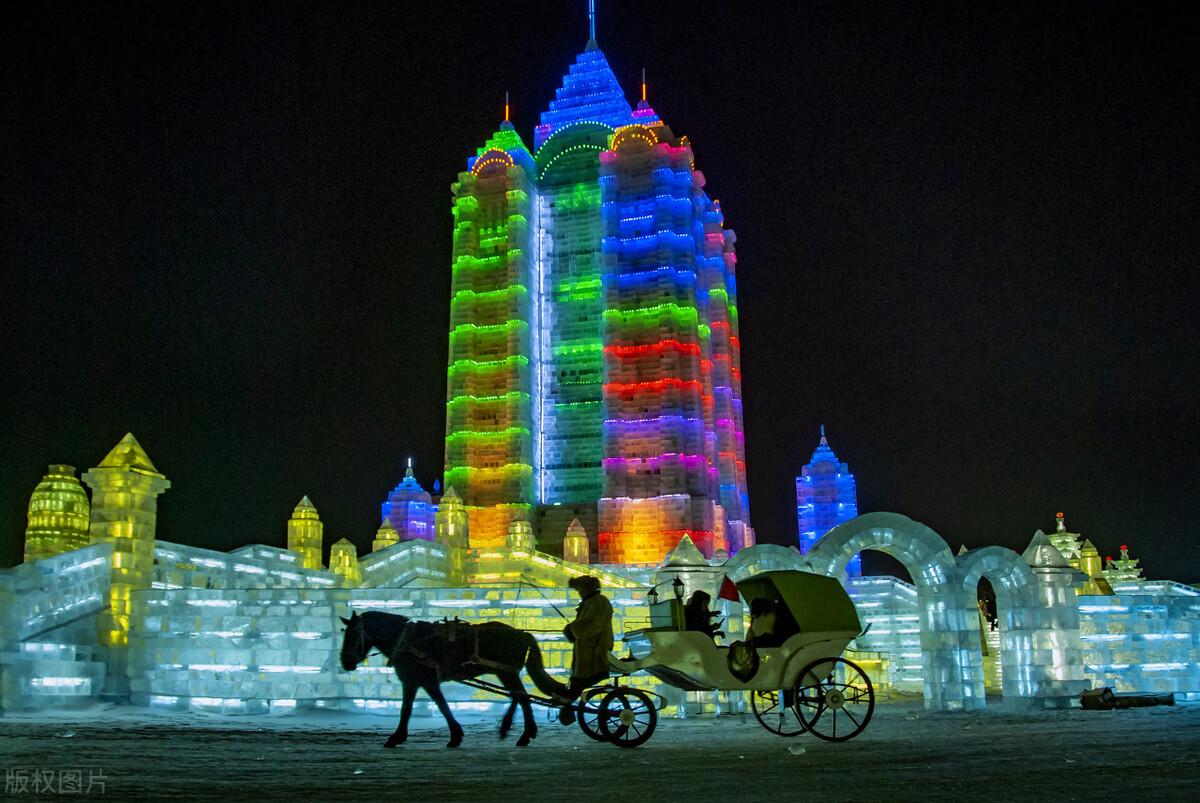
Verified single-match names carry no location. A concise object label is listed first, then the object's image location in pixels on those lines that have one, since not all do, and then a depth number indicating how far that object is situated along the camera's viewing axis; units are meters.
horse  10.78
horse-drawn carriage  10.60
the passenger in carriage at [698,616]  11.02
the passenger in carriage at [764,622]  10.95
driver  10.59
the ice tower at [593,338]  51.88
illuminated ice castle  16.72
